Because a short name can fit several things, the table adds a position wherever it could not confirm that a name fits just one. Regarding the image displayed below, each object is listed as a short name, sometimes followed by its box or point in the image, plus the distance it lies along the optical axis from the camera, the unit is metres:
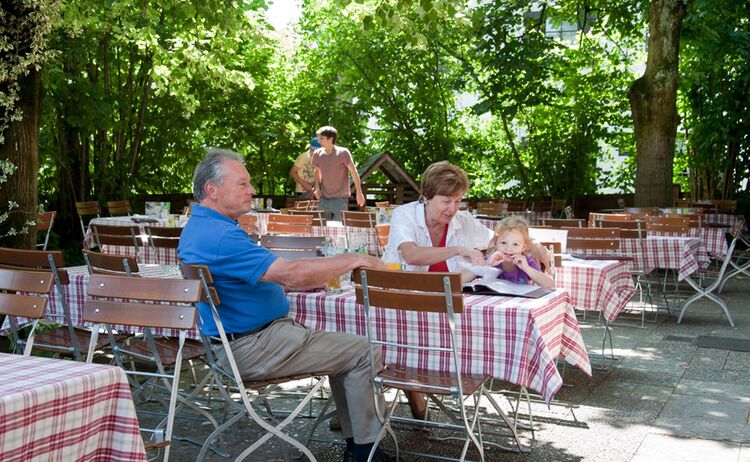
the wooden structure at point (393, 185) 16.89
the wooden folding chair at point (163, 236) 8.18
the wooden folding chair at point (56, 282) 4.97
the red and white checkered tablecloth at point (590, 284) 6.37
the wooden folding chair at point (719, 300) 9.15
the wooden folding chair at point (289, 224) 9.99
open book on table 4.64
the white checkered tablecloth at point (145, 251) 8.89
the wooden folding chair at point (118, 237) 8.02
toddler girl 5.00
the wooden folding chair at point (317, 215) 11.74
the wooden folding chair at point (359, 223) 10.92
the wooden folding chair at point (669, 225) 10.06
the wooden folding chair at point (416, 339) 4.07
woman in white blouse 5.35
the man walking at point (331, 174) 12.18
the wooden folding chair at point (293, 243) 6.50
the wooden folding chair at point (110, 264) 5.04
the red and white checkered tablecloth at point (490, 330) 4.26
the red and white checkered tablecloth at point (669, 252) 9.27
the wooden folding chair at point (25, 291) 3.79
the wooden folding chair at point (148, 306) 3.74
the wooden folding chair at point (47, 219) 10.53
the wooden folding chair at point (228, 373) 4.12
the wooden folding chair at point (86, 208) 12.74
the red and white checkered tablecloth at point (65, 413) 2.45
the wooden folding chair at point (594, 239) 8.51
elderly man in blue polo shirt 4.19
